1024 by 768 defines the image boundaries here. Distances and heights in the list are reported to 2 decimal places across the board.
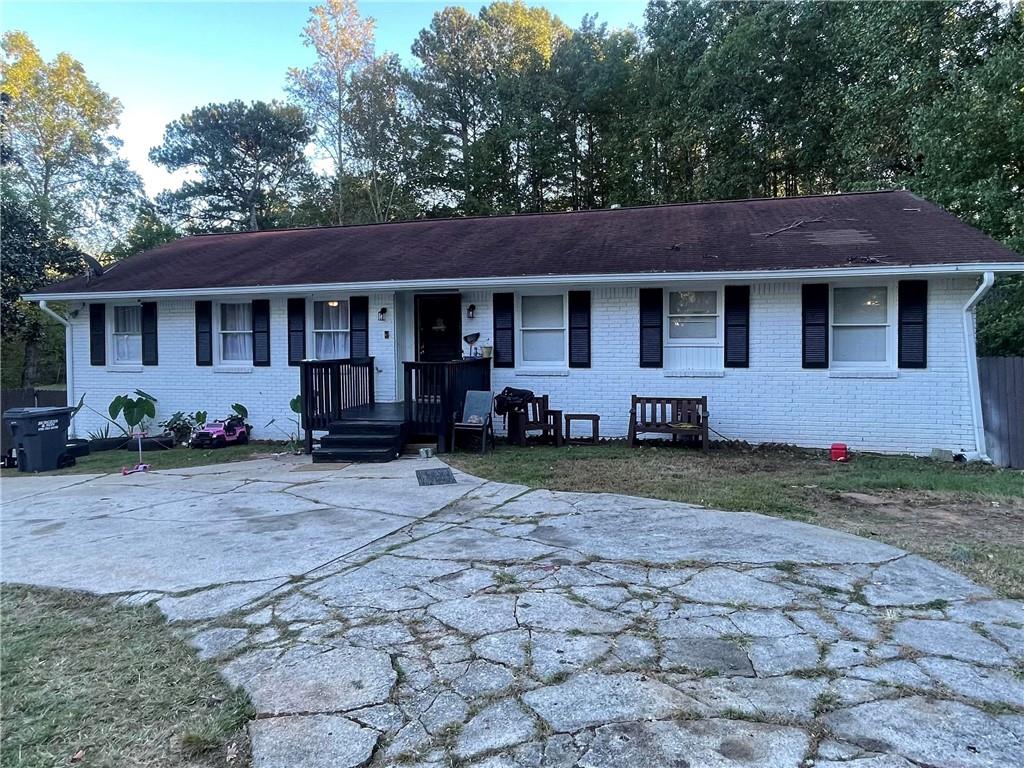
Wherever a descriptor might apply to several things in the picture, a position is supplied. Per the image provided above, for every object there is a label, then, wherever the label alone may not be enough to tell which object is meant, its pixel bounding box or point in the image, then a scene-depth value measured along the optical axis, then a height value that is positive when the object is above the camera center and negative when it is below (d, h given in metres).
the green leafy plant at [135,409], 11.18 -0.63
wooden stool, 9.55 -0.90
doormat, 6.90 -1.22
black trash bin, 9.38 -0.97
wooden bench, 8.91 -0.70
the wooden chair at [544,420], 9.45 -0.76
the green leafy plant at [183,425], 11.29 -0.94
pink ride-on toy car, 10.58 -1.04
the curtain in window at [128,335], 11.96 +0.79
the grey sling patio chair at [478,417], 8.84 -0.65
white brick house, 8.67 +0.95
